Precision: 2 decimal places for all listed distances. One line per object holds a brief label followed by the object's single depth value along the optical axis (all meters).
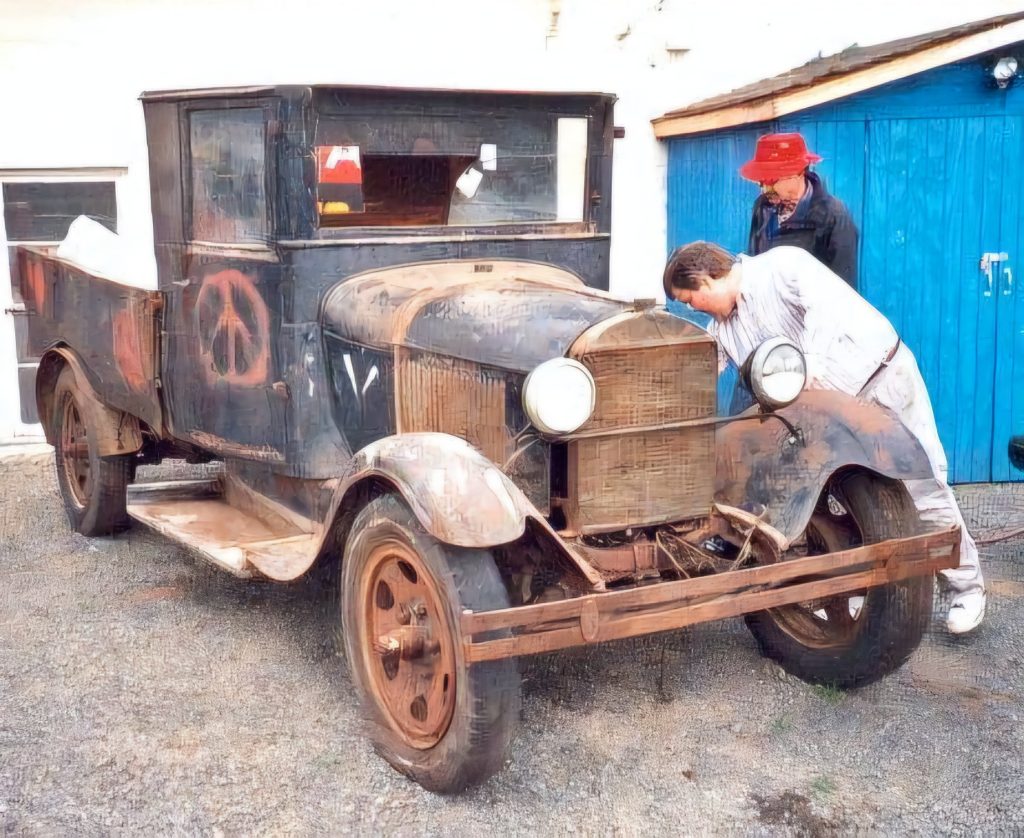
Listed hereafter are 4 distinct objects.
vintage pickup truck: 3.17
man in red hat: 4.88
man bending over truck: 4.12
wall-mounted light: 5.91
